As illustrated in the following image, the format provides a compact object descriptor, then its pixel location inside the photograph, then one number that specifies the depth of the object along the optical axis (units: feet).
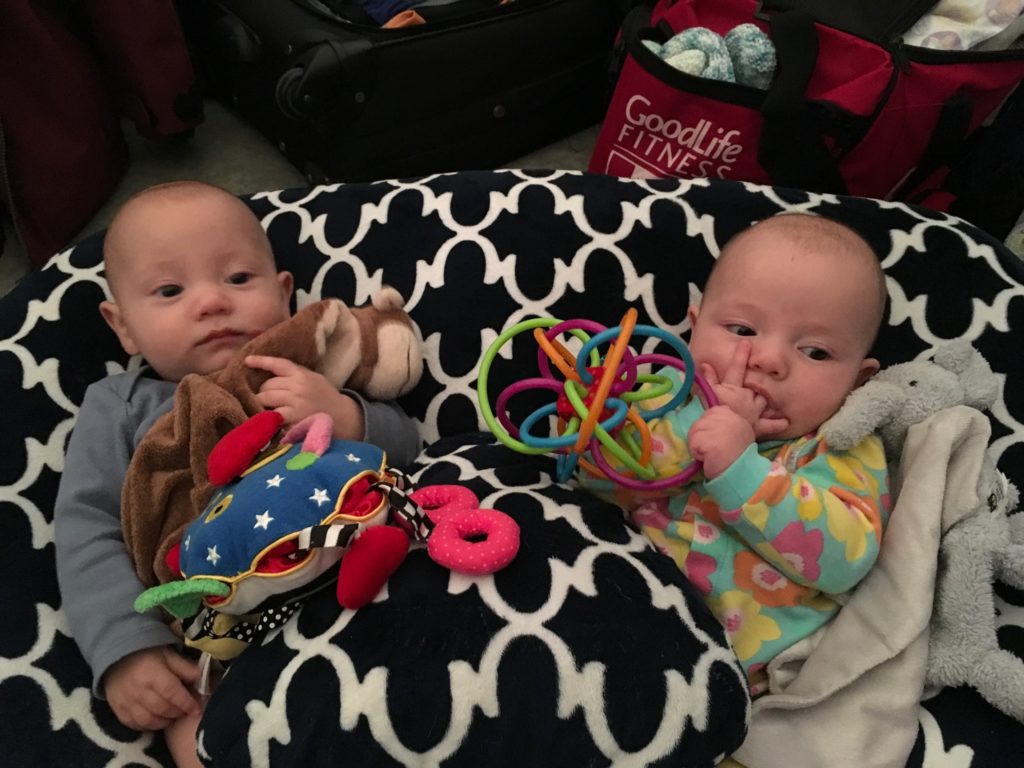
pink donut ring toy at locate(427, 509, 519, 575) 2.61
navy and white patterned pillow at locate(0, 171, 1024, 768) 3.56
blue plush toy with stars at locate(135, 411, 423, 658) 2.59
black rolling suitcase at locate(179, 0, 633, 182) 5.49
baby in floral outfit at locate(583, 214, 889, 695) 2.95
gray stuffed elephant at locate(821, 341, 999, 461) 3.13
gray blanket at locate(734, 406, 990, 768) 2.87
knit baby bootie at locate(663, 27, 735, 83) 4.95
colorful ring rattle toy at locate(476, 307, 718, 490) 2.69
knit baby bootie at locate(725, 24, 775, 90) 4.95
